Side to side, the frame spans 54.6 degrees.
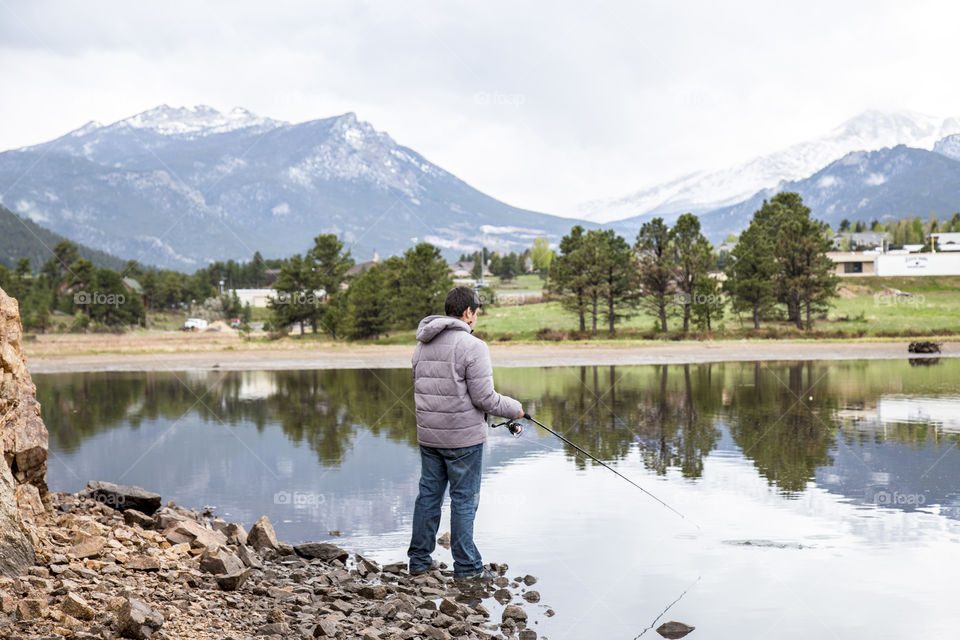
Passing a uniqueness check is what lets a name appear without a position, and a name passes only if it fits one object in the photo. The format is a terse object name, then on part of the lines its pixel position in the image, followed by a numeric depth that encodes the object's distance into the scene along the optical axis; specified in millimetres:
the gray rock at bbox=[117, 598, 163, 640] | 5062
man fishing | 7270
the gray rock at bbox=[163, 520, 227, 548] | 7402
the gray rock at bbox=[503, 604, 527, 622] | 6153
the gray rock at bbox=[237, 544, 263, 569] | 7159
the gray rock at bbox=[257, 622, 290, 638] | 5648
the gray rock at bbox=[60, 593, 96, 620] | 5254
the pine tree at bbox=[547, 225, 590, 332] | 57625
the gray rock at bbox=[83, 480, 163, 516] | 9023
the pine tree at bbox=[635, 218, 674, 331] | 56875
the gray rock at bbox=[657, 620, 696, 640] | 5906
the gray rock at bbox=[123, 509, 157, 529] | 8289
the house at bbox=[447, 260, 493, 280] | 168575
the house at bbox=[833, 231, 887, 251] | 150625
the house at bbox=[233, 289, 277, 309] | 146125
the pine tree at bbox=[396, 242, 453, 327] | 55938
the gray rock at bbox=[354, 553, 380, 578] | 7219
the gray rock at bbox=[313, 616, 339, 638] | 5668
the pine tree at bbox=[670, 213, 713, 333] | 55812
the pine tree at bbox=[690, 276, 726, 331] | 53438
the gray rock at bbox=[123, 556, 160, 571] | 6539
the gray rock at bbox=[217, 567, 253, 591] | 6410
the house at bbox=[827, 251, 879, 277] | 113562
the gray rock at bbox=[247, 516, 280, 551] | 7812
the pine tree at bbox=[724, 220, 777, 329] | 56469
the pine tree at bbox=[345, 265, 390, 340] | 56375
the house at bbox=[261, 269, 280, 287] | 168025
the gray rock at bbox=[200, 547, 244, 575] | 6652
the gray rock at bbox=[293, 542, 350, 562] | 7676
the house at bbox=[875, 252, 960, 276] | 99500
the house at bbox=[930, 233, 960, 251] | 137250
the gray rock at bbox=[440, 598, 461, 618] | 6246
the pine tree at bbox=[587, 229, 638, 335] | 57625
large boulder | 7297
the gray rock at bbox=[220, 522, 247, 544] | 7985
